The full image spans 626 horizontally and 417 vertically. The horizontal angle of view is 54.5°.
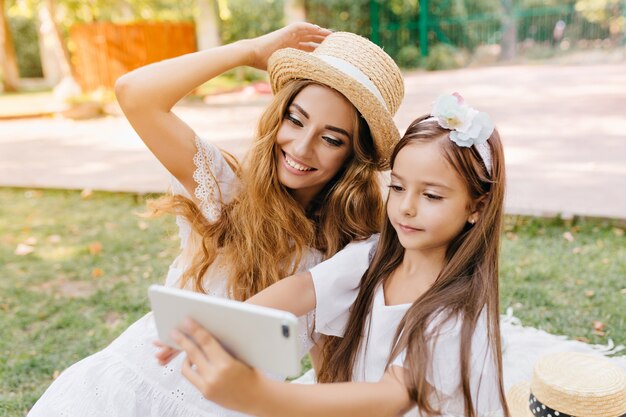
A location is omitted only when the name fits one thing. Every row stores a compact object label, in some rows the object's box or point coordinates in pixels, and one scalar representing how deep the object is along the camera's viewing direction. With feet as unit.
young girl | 5.31
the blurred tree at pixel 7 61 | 57.67
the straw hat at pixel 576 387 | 7.50
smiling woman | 6.77
